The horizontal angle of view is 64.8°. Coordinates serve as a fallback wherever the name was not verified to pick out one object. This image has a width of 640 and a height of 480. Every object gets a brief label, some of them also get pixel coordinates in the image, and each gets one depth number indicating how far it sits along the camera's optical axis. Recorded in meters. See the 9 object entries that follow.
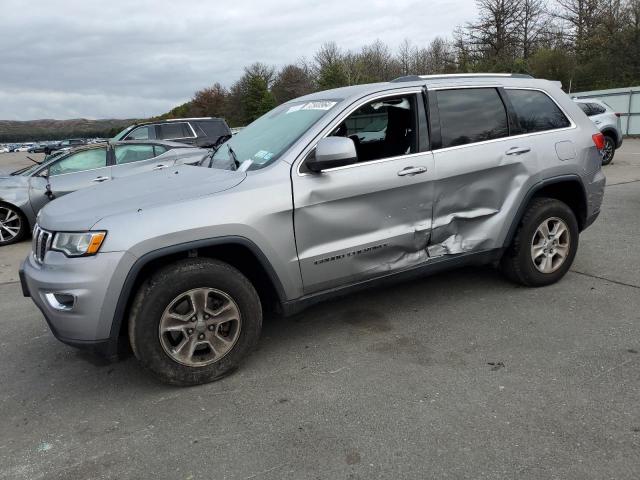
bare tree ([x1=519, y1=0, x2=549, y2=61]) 40.31
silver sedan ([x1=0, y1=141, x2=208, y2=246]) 8.07
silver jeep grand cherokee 2.94
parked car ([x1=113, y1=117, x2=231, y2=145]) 13.16
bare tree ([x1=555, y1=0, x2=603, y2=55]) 34.72
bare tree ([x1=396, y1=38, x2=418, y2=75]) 52.31
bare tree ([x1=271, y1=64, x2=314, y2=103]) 57.97
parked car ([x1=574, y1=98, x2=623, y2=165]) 12.43
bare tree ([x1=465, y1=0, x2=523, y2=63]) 40.88
